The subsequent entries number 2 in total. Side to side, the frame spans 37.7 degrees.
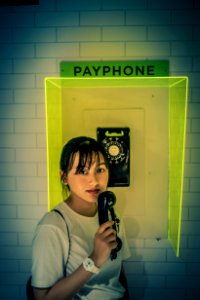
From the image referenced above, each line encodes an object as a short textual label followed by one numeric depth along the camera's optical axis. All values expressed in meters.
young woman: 1.28
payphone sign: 2.26
